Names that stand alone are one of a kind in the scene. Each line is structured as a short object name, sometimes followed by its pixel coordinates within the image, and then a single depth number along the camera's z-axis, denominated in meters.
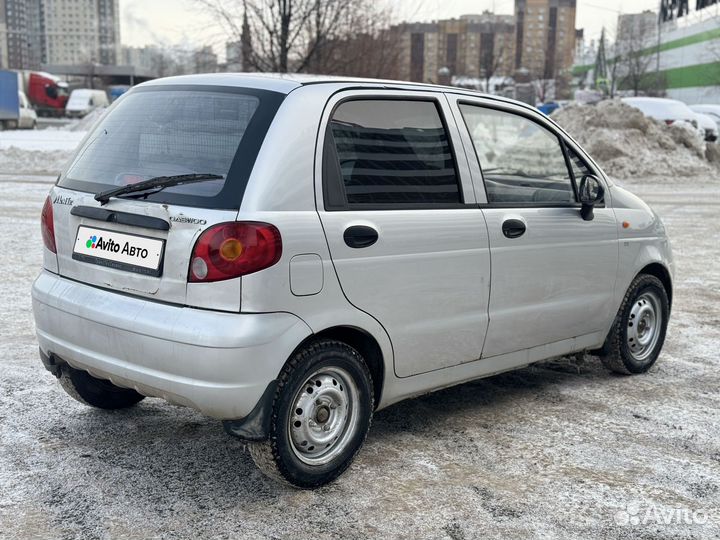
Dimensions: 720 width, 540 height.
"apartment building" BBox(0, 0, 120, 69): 147.88
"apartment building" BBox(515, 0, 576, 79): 111.76
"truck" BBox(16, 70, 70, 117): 63.88
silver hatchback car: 3.46
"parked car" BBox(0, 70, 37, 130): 38.38
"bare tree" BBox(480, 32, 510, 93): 60.24
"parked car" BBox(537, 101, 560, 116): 49.87
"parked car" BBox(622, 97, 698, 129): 27.88
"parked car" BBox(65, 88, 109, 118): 57.69
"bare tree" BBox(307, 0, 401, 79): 24.11
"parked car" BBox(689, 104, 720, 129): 33.91
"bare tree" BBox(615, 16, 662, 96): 74.19
